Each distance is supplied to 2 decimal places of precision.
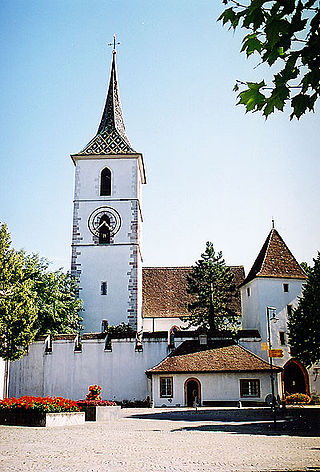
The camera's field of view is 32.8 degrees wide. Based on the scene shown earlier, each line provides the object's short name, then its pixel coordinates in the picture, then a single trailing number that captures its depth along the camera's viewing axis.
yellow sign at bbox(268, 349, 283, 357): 21.87
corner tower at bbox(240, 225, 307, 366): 36.38
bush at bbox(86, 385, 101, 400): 24.38
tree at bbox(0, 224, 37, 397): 28.78
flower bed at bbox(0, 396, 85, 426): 19.53
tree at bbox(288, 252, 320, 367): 31.42
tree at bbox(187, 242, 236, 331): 42.81
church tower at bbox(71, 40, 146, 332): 41.06
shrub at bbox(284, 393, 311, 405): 32.28
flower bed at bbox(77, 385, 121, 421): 22.28
